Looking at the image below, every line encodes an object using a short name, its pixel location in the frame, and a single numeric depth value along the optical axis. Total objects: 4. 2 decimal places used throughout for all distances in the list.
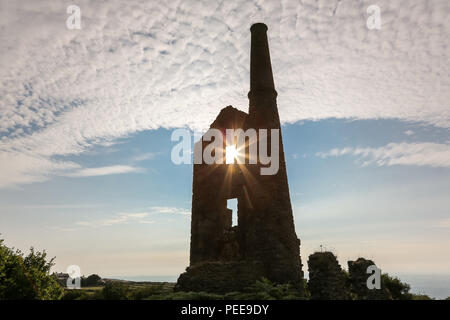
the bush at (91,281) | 43.38
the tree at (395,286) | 16.16
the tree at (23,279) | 19.83
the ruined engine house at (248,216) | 15.27
